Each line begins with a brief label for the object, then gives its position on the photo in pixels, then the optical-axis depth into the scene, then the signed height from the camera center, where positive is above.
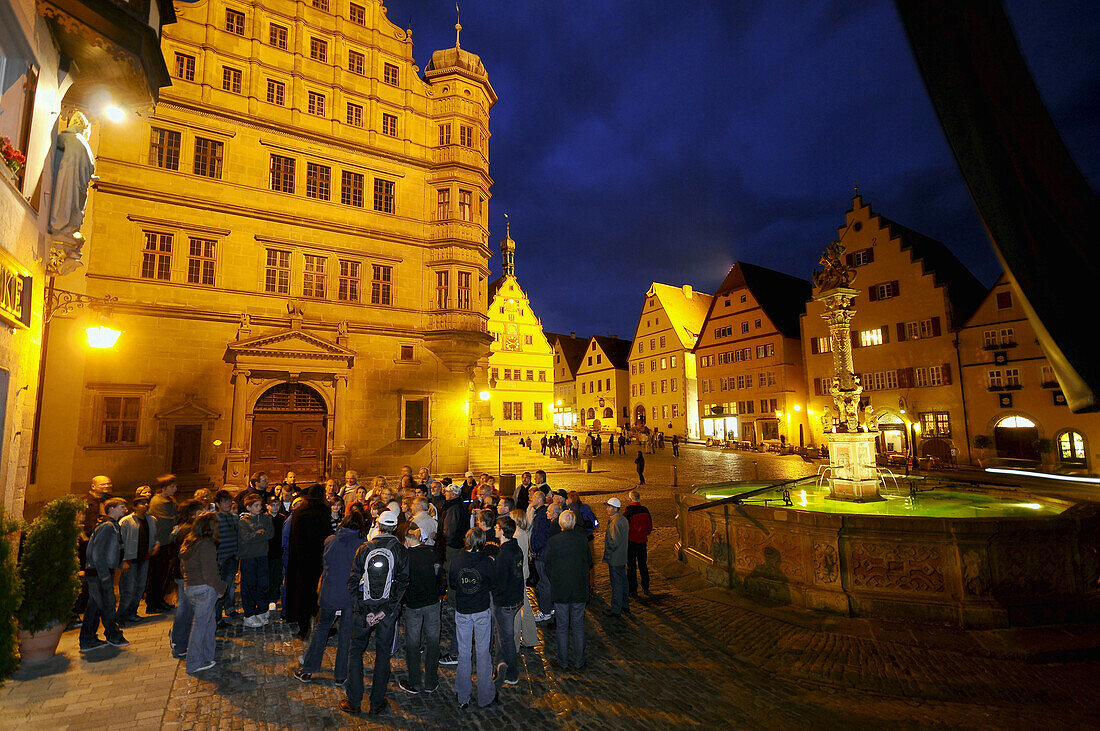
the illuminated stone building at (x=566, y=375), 70.69 +6.34
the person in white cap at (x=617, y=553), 8.18 -2.18
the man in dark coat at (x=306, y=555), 7.40 -1.97
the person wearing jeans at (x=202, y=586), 6.39 -2.10
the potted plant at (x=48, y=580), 6.34 -1.99
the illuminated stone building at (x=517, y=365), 46.91 +5.15
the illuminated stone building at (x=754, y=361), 39.44 +4.71
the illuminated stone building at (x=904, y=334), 29.69 +5.16
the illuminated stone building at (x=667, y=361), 50.29 +5.95
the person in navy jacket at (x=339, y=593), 6.17 -2.10
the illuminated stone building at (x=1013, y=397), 25.28 +0.86
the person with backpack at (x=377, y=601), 5.41 -1.95
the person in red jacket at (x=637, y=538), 9.05 -2.16
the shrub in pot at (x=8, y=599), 5.06 -1.81
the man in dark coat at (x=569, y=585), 6.50 -2.16
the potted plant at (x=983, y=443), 27.42 -1.58
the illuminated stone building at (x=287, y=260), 17.88 +6.68
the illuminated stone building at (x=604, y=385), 61.09 +4.19
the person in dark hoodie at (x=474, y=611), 5.62 -2.17
